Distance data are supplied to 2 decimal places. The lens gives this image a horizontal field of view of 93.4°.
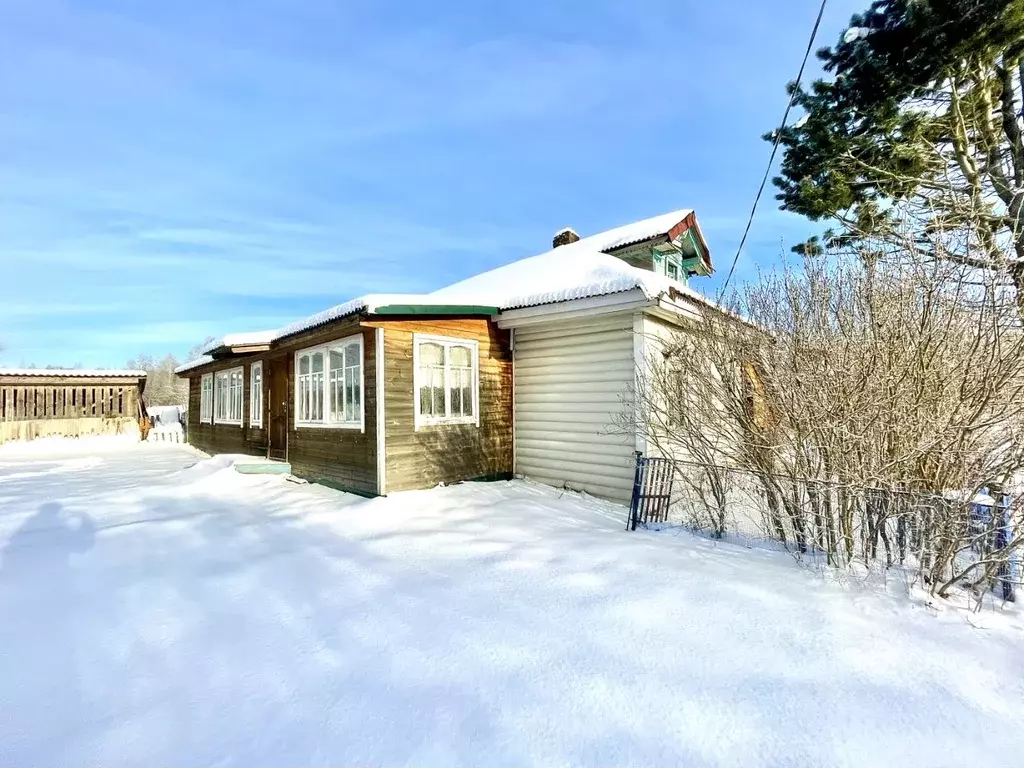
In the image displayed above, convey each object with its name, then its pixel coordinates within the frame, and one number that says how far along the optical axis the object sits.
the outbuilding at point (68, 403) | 18.36
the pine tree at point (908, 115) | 7.47
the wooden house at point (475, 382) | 7.53
